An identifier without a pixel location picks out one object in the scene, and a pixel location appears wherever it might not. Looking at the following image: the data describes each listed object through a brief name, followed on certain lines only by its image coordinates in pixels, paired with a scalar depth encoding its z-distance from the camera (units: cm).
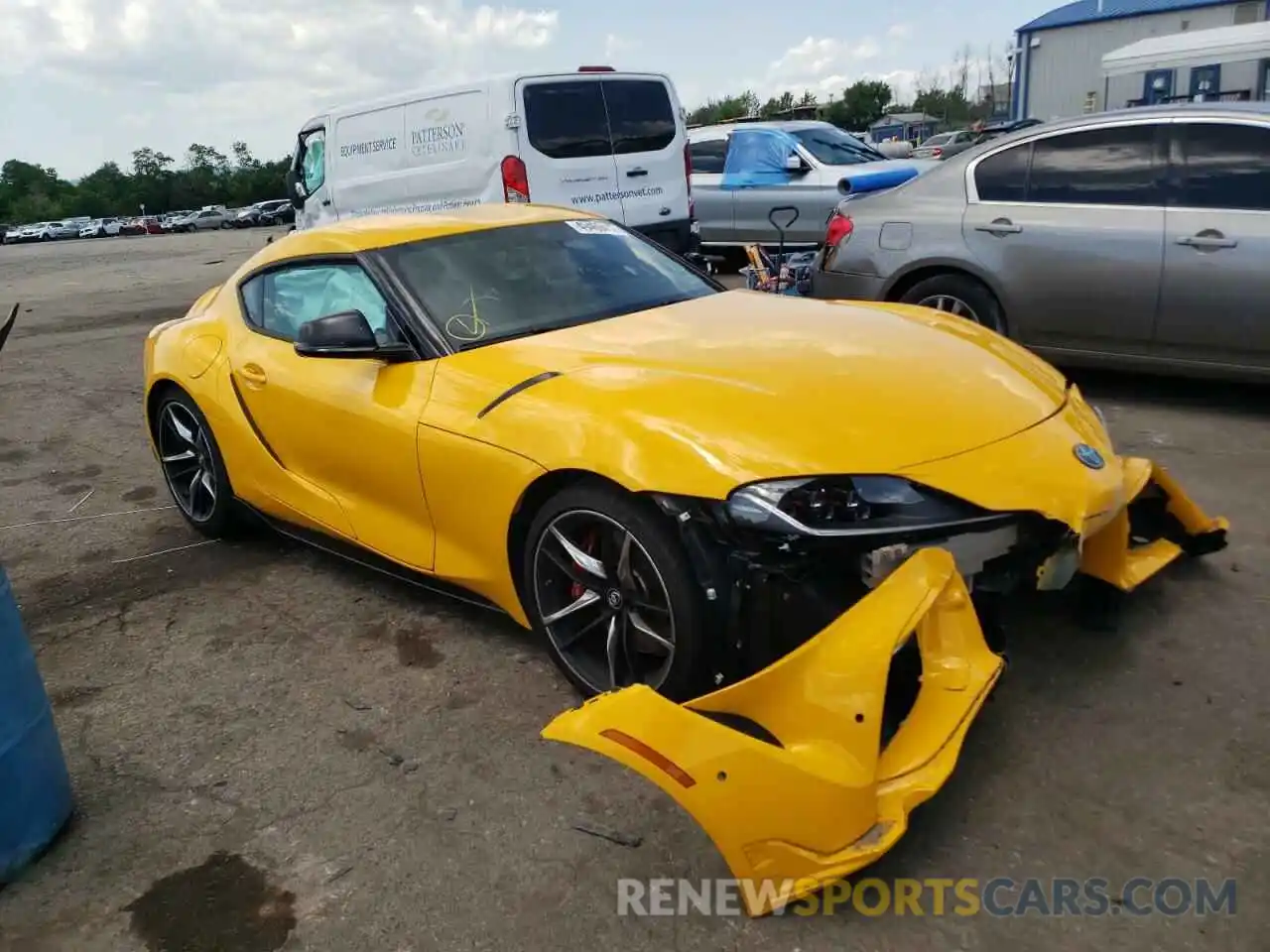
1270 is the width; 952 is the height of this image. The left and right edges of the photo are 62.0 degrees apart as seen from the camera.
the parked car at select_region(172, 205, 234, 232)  6353
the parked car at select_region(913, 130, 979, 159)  2543
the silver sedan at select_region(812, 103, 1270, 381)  521
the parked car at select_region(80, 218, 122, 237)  6712
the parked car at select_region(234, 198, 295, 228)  5864
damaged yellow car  226
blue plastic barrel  249
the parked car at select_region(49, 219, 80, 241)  6675
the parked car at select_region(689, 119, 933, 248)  1110
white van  920
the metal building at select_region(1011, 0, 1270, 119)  3706
